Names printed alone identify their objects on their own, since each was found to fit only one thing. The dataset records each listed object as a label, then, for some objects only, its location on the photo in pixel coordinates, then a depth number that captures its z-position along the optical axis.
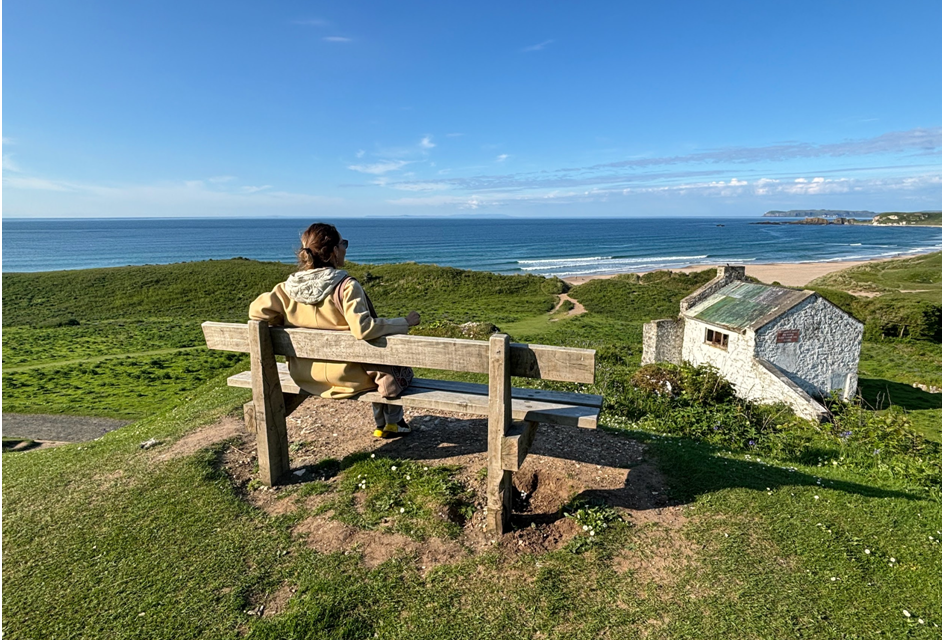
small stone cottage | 14.05
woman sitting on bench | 3.96
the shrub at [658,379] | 12.83
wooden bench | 3.62
